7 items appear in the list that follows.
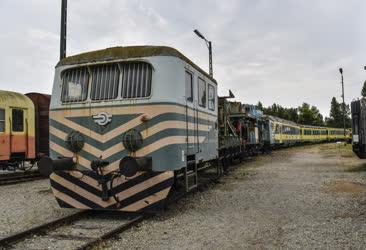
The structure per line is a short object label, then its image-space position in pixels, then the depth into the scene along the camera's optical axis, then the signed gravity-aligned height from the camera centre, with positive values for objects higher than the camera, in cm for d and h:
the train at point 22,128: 1391 +71
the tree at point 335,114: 13230 +863
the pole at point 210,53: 2183 +495
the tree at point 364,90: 6938 +843
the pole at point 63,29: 1305 +383
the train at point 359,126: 1568 +52
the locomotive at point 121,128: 709 +31
